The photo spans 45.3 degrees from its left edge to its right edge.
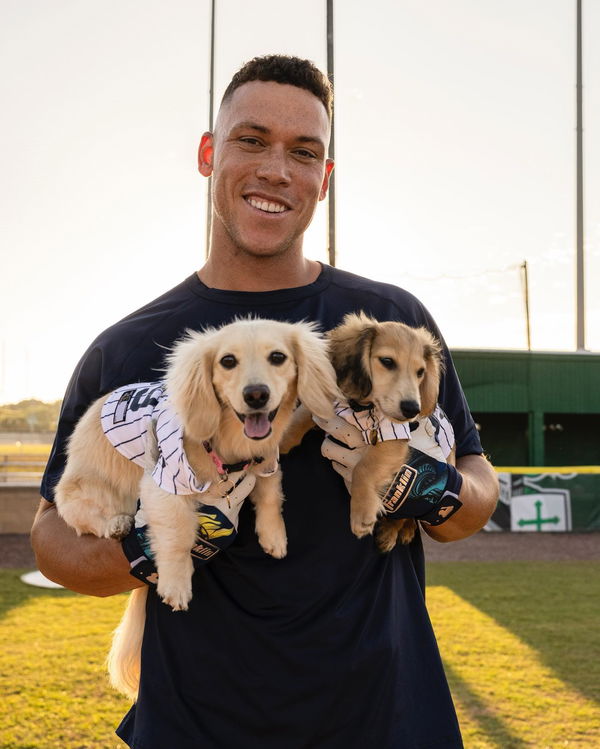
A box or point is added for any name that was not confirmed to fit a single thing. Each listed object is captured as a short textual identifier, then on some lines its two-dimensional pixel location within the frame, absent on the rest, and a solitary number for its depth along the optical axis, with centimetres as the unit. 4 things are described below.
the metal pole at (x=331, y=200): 1919
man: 237
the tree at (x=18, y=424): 4922
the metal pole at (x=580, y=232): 2544
